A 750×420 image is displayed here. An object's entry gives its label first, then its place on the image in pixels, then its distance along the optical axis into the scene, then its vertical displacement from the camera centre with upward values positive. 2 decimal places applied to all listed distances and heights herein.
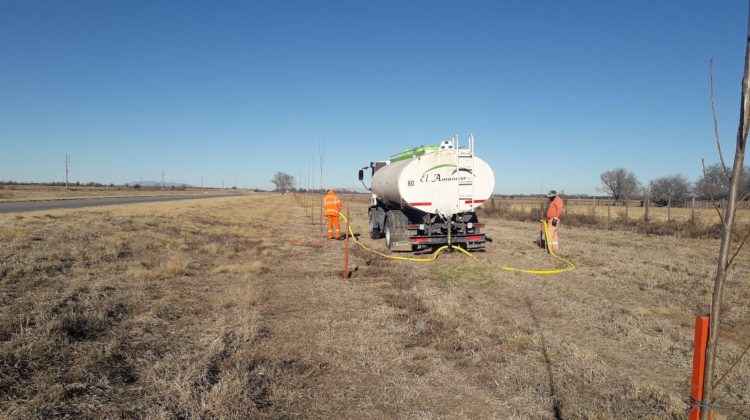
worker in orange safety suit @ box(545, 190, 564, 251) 12.19 -0.57
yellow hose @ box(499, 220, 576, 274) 9.68 -1.68
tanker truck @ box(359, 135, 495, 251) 12.17 +0.13
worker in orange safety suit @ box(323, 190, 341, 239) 15.56 -0.54
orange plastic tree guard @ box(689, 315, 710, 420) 2.26 -0.88
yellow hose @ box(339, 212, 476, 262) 11.04 -1.64
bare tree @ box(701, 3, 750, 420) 1.81 +0.01
